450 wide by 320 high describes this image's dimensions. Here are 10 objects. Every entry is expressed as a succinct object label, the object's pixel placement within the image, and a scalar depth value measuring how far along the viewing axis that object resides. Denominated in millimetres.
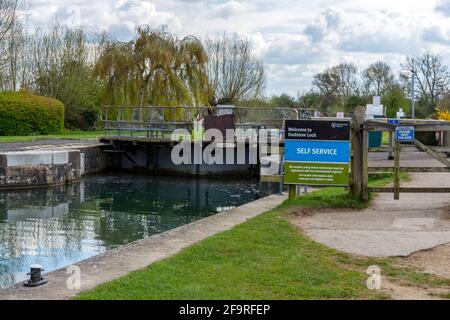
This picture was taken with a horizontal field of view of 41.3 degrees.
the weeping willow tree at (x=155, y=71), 35656
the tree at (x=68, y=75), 41625
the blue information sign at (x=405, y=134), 10375
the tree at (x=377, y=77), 52438
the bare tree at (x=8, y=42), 35250
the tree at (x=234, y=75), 47281
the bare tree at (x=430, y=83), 49188
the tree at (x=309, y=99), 50384
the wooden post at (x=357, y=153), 11242
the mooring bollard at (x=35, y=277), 6285
